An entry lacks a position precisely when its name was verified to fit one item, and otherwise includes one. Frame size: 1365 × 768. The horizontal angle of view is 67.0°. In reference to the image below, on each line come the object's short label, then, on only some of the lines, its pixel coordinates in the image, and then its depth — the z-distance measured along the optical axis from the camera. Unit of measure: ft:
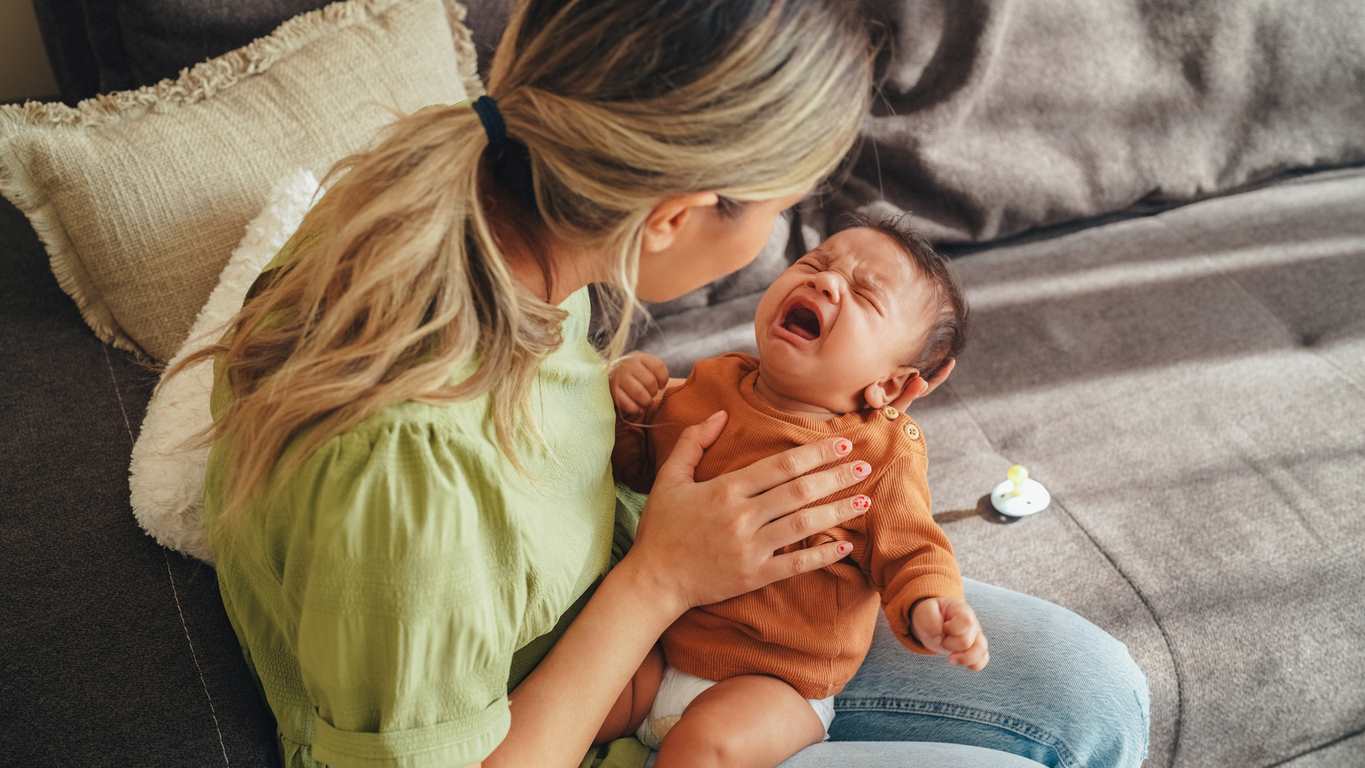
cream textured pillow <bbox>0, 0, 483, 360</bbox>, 3.62
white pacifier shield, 4.62
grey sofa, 2.97
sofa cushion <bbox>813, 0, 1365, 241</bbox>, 5.74
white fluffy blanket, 3.14
